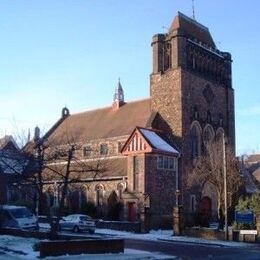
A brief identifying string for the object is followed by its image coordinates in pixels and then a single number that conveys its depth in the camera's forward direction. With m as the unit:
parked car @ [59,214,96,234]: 41.72
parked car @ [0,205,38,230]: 37.09
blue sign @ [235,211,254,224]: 37.03
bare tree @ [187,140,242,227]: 46.72
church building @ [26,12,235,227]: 49.97
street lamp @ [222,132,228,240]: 36.33
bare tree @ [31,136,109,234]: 27.09
